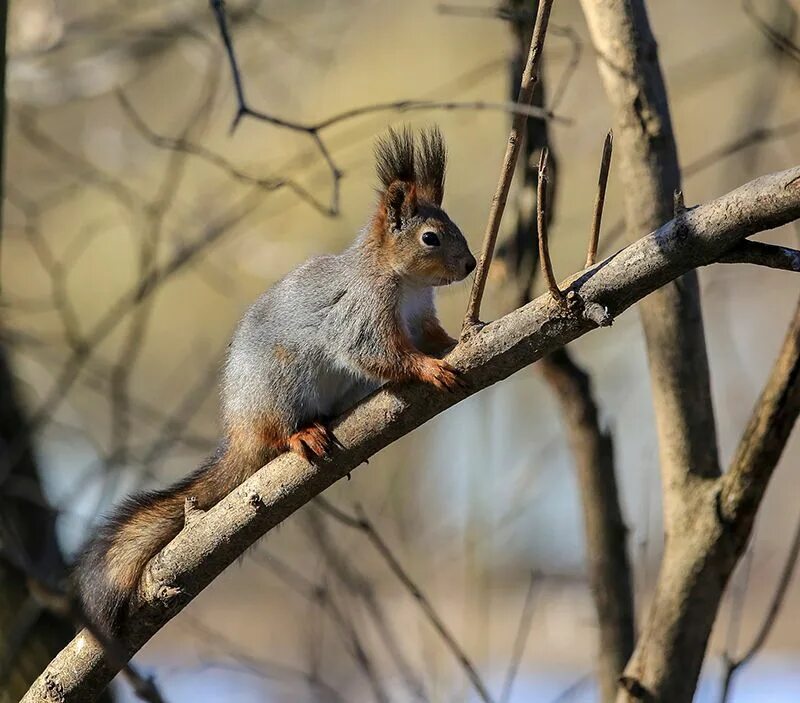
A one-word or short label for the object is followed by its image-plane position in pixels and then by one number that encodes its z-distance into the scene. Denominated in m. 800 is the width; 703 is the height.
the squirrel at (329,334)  7.73
